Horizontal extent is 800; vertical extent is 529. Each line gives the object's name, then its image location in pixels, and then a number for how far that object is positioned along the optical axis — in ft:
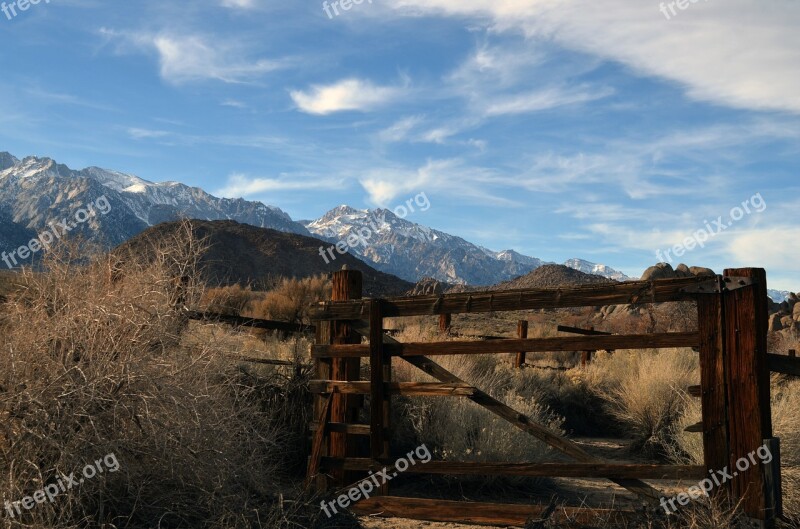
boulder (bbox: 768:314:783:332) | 135.70
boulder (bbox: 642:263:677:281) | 147.55
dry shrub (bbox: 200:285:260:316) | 26.76
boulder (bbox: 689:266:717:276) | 140.53
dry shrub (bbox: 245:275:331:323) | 70.49
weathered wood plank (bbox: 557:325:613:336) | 41.81
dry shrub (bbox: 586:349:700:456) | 35.19
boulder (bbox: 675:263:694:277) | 140.91
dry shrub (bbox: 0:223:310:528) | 16.11
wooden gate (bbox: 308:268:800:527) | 17.79
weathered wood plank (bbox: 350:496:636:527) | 18.74
